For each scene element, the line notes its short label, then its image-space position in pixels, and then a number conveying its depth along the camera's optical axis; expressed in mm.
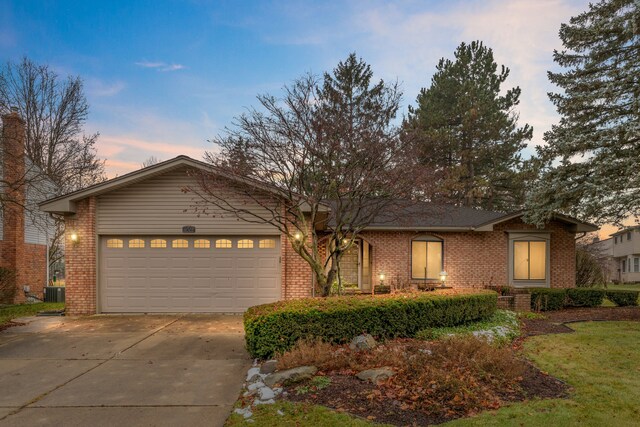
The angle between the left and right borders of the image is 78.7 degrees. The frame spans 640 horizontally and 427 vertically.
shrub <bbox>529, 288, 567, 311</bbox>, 13438
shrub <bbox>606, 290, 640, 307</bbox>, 14953
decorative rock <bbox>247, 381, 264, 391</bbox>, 5553
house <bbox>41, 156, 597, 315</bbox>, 11648
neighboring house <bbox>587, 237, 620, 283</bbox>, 37656
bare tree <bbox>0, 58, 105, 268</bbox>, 20359
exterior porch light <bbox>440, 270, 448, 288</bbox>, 13984
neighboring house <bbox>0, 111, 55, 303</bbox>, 15734
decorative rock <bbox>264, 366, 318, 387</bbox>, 5590
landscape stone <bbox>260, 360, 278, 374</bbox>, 6191
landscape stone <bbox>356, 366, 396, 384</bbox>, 5534
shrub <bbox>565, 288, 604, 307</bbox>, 14331
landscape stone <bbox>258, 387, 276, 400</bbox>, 5156
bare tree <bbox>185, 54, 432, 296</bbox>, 9141
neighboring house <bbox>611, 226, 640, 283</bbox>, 35875
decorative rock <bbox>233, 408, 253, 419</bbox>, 4645
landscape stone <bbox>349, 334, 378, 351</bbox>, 7030
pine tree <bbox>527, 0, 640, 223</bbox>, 12516
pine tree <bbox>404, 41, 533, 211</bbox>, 24641
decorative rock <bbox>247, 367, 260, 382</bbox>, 6041
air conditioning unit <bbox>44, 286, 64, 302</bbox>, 17844
